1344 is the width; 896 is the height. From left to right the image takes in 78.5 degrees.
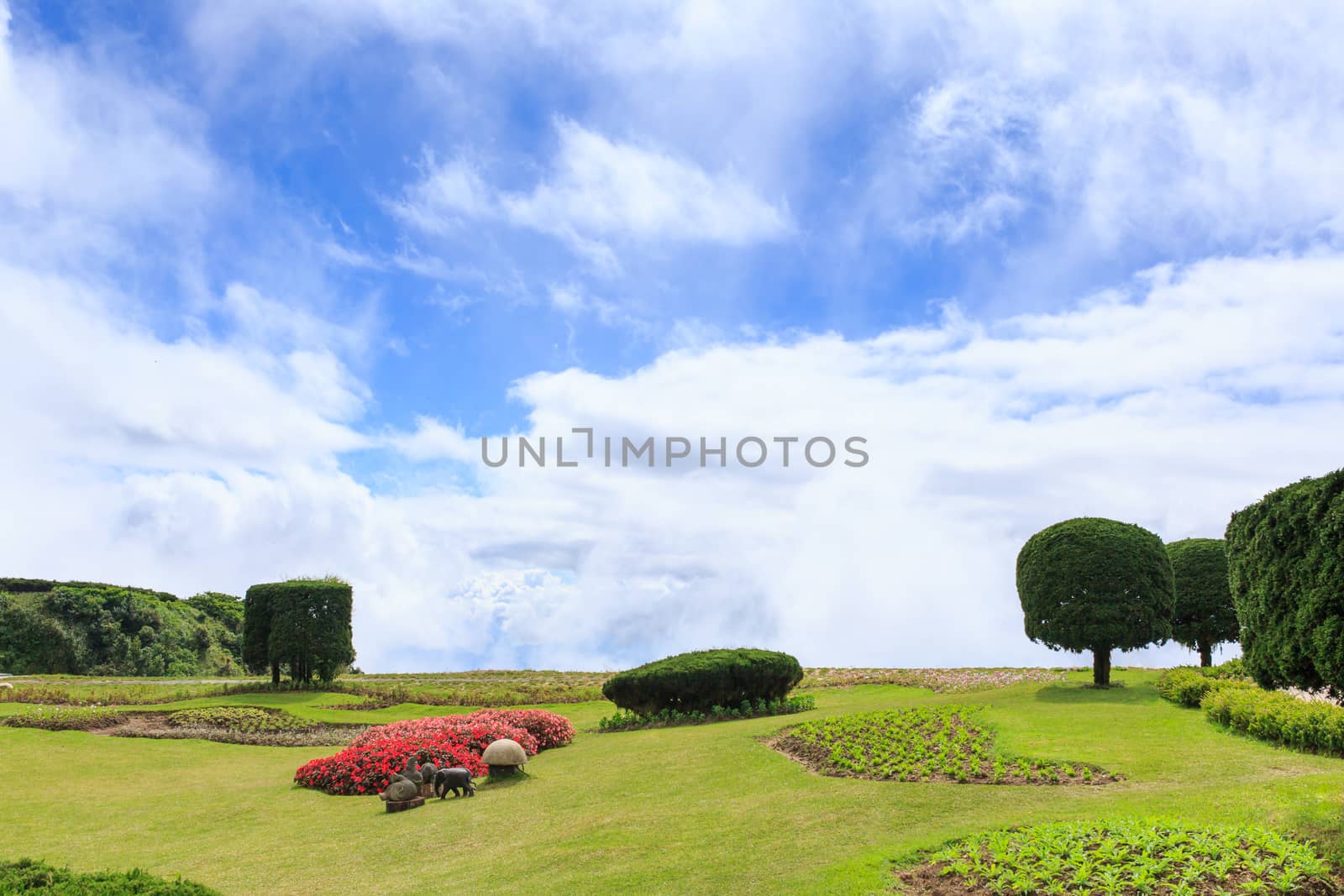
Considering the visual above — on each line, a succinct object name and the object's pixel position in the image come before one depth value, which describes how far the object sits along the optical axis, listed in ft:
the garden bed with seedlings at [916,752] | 42.78
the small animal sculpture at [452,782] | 49.60
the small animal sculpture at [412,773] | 48.96
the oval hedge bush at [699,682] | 76.02
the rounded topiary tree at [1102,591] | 79.20
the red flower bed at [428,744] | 53.72
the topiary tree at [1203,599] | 97.19
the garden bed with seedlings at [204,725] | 77.82
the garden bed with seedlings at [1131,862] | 25.64
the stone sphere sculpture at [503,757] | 53.21
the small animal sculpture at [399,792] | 46.78
